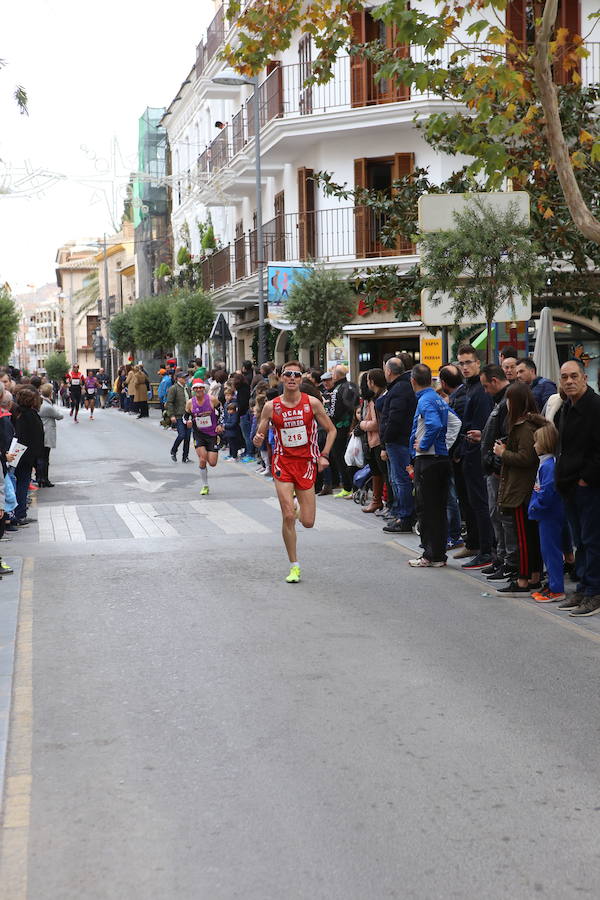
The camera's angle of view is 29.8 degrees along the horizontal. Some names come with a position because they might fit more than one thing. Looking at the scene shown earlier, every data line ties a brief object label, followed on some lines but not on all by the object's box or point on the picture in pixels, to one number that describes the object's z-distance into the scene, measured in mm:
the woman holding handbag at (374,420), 14305
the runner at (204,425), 17484
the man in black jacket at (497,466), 9984
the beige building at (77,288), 125312
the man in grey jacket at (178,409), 23500
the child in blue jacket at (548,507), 9203
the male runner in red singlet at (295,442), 10641
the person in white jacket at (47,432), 18969
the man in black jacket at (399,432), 13188
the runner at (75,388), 41000
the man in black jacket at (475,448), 11055
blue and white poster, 25250
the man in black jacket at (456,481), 11562
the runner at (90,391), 43812
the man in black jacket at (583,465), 8703
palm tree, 96812
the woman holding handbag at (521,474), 9516
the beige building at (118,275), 84000
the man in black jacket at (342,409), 16516
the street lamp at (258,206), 25922
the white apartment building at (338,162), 27453
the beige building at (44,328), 167875
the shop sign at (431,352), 20781
